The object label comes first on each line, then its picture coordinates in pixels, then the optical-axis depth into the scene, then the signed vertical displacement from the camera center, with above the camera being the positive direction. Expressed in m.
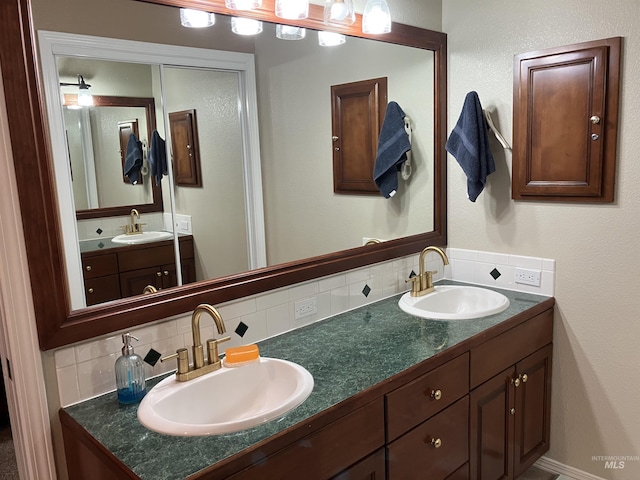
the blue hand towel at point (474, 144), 2.45 +0.04
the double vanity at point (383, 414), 1.29 -0.72
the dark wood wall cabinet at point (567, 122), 2.14 +0.11
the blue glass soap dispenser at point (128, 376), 1.50 -0.59
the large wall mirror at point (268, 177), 1.47 -0.06
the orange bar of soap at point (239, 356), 1.68 -0.61
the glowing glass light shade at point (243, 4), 1.78 +0.53
